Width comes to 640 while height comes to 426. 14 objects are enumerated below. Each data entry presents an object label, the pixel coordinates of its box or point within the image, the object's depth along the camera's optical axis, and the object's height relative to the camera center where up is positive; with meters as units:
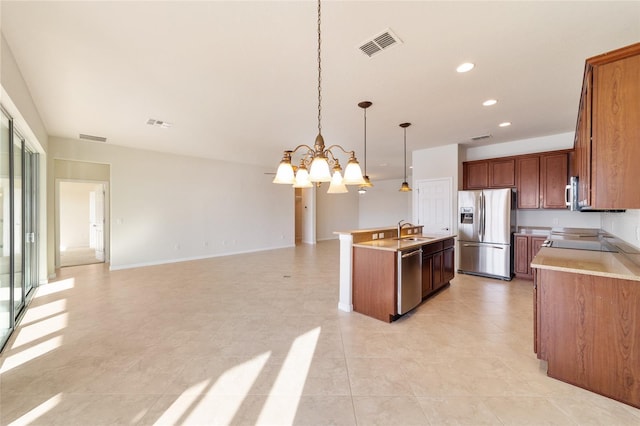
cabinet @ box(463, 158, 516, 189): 5.32 +0.86
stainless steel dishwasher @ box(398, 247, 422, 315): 3.20 -0.86
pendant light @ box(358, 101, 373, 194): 3.51 +1.51
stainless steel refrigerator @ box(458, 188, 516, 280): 4.97 -0.37
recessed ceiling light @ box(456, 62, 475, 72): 2.63 +1.52
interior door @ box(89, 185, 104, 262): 6.88 -0.14
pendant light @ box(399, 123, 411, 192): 4.45 +1.53
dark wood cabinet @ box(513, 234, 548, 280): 4.88 -0.73
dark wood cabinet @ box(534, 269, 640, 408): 1.85 -0.91
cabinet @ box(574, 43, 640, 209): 1.70 +0.59
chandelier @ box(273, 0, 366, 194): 2.16 +0.38
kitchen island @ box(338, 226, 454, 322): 3.19 -0.75
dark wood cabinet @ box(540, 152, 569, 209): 4.79 +0.66
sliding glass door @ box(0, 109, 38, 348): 2.80 -0.15
